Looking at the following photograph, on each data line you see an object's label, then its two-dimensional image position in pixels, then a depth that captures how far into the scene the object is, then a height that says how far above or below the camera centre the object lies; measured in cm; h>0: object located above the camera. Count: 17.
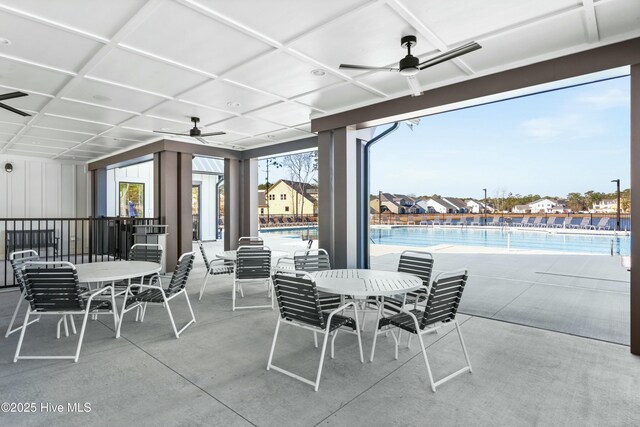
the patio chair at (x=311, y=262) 440 -61
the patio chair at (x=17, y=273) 357 -59
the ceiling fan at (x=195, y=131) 609 +151
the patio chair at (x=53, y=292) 301 -66
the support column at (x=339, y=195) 597 +35
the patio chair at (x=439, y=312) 259 -77
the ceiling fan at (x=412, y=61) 312 +146
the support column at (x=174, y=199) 812 +41
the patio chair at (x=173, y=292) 367 -82
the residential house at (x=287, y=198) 1598 +87
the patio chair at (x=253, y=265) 486 -69
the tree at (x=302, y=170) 1456 +199
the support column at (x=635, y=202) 329 +11
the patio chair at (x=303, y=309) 261 -74
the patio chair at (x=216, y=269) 525 -84
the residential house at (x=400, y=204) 2008 +65
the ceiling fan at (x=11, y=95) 411 +146
